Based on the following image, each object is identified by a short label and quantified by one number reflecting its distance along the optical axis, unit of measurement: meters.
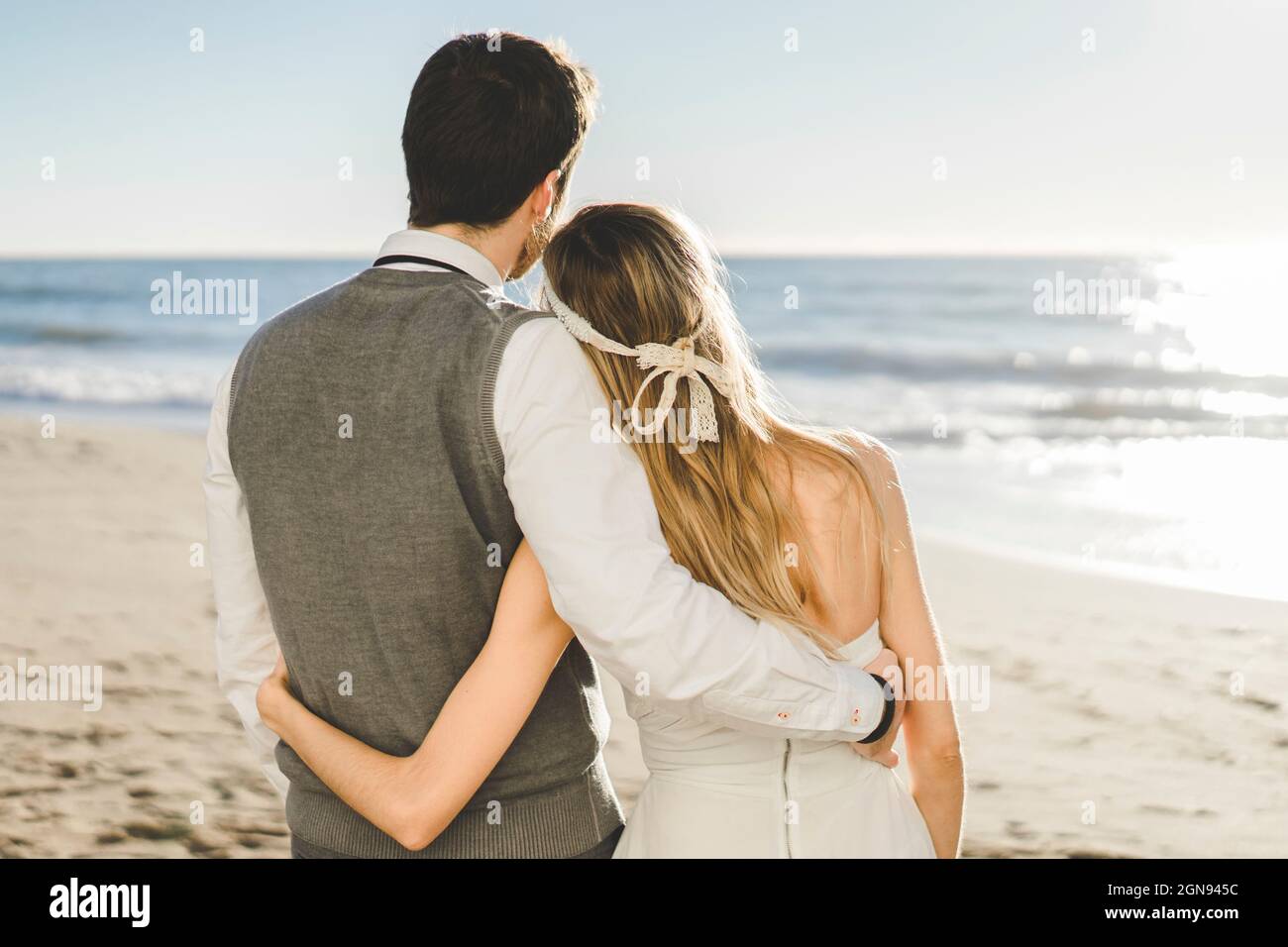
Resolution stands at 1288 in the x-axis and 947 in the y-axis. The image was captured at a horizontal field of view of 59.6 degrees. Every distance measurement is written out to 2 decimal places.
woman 1.51
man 1.41
